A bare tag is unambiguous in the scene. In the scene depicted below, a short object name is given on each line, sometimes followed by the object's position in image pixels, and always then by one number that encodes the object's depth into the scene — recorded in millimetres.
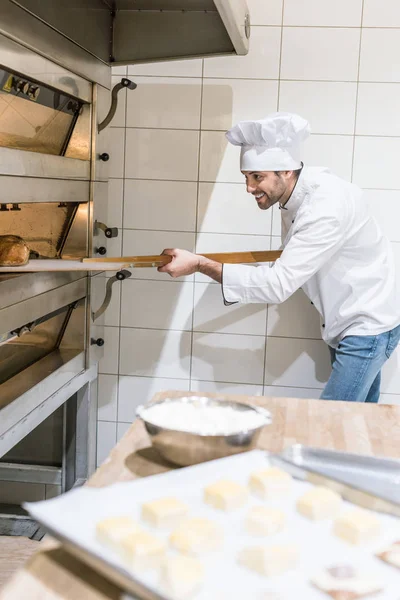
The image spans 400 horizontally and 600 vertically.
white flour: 1130
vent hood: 2002
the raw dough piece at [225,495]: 912
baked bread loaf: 1849
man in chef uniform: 2240
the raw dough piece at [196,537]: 795
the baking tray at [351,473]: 939
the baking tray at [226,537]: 739
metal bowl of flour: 1053
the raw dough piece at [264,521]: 854
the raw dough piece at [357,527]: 841
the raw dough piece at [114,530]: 788
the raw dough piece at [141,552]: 757
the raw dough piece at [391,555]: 800
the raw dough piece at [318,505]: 903
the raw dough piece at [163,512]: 852
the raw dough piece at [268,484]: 962
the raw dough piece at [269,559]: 765
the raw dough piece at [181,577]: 710
